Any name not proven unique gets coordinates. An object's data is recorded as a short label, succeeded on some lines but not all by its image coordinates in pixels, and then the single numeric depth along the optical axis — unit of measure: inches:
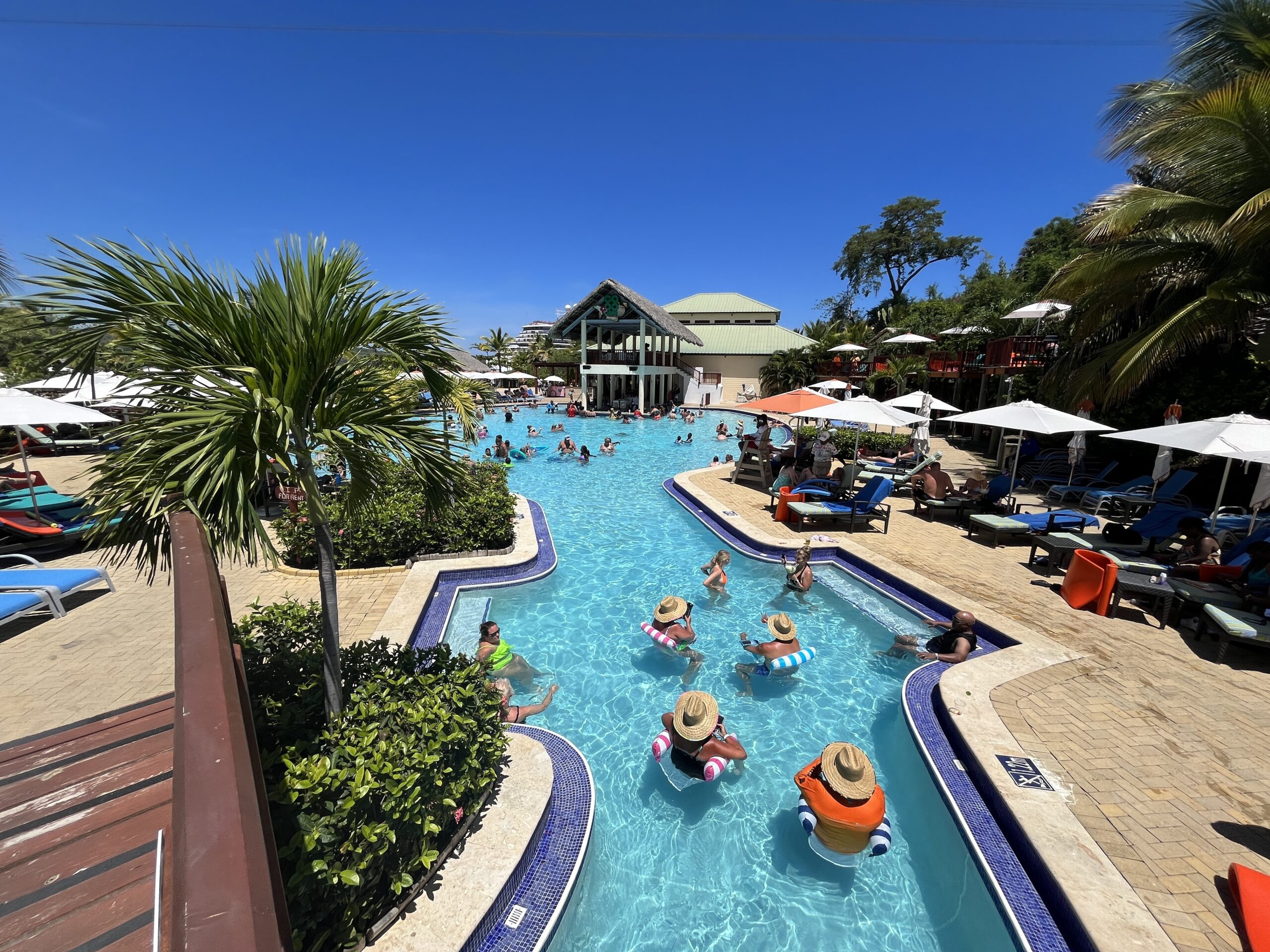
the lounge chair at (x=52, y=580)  244.4
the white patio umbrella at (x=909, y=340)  930.7
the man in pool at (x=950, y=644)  224.5
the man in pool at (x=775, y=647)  233.1
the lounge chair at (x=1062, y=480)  499.5
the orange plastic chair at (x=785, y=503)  423.5
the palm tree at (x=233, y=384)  95.5
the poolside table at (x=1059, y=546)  305.0
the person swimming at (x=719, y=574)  305.1
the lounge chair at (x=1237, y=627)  205.2
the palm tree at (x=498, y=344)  2004.2
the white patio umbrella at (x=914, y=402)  598.2
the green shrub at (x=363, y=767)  99.1
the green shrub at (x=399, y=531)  312.8
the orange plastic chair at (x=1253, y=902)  107.7
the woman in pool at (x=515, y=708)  194.4
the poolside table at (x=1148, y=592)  245.0
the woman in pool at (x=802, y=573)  301.6
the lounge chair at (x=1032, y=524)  353.4
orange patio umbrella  501.4
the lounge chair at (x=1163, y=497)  395.5
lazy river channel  137.8
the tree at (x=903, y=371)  989.2
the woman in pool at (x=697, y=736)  167.0
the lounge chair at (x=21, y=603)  223.1
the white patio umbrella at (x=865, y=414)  420.8
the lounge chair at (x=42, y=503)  362.3
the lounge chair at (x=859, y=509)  394.0
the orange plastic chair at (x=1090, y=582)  259.8
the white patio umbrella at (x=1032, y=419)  361.1
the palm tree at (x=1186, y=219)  343.6
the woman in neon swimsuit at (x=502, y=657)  215.1
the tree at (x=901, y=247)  1739.7
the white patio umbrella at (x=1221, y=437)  255.3
